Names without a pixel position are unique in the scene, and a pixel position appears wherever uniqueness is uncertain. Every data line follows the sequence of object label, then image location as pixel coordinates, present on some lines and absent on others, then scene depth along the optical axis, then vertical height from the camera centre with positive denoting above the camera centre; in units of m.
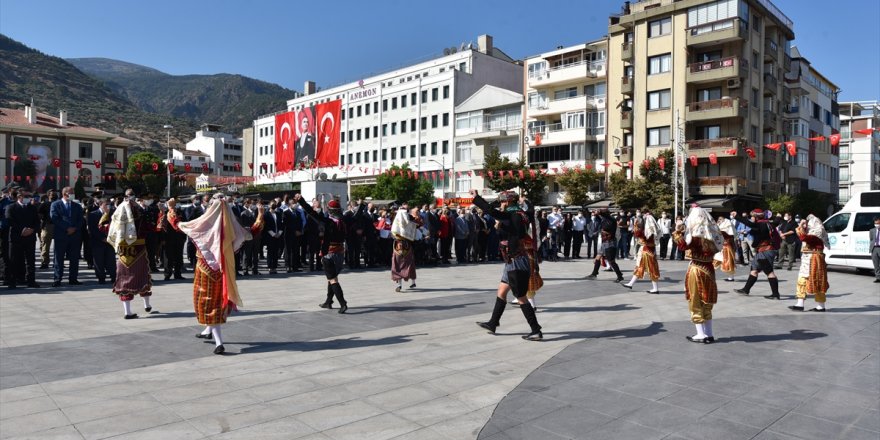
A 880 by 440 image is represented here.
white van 17.75 -0.31
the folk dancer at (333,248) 9.91 -0.51
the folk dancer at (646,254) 13.04 -0.74
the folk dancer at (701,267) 7.99 -0.63
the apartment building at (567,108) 47.84 +9.09
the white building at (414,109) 62.16 +12.19
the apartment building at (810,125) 50.34 +8.51
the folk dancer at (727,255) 13.92 -0.83
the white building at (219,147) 127.88 +14.96
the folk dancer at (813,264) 10.67 -0.75
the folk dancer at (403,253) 12.43 -0.73
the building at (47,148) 70.12 +8.15
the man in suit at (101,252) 13.33 -0.79
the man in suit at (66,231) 13.02 -0.32
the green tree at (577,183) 44.78 +2.70
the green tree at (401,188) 56.84 +2.88
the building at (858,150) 73.49 +9.05
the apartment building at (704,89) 40.69 +9.36
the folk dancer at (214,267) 7.29 -0.61
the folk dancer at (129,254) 9.29 -0.59
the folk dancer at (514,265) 7.98 -0.61
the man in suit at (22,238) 12.49 -0.46
